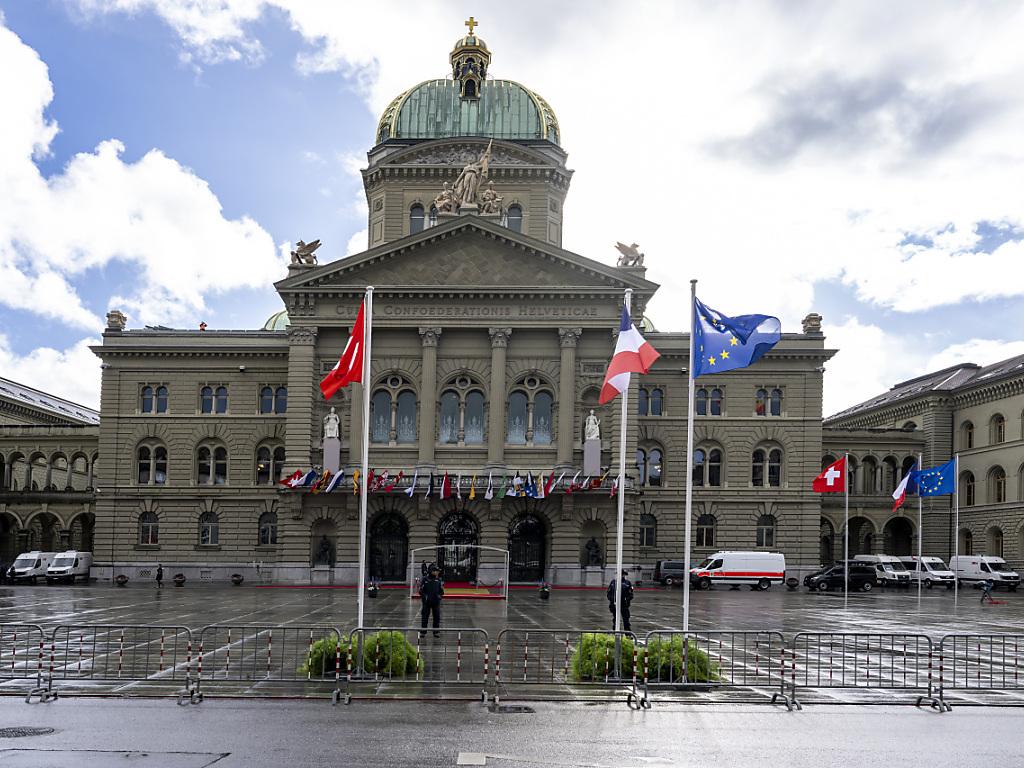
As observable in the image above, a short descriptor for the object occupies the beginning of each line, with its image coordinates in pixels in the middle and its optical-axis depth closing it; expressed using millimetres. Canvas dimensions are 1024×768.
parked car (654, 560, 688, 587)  67312
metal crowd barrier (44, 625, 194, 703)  20945
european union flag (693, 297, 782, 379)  23953
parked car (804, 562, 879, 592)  66312
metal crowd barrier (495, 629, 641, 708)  20500
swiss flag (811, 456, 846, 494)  52719
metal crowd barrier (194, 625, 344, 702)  20406
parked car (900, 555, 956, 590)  73875
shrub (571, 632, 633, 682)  21594
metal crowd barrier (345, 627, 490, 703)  20078
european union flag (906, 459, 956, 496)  54281
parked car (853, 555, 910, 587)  73125
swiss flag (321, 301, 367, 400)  24969
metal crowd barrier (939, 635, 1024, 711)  21938
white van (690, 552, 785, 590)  65750
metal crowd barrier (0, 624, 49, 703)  19844
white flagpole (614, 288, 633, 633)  23109
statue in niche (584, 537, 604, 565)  63062
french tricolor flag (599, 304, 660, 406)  24047
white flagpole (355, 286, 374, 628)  23672
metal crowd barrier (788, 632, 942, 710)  21328
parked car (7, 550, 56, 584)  69062
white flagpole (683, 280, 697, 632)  23062
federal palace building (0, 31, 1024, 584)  63188
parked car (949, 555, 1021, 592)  70812
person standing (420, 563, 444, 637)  29500
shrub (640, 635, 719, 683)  21250
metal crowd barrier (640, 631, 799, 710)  20688
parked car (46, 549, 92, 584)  68625
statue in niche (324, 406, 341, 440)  62812
